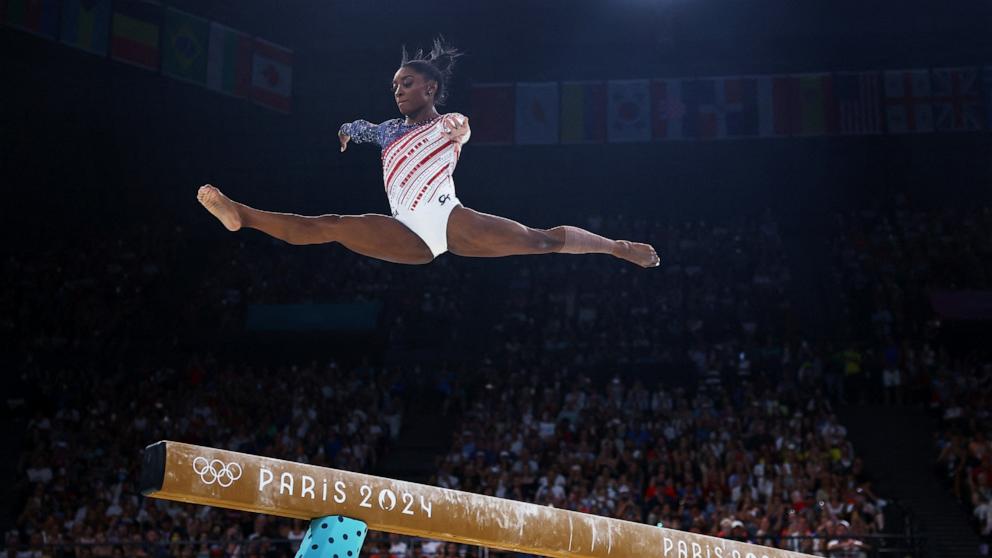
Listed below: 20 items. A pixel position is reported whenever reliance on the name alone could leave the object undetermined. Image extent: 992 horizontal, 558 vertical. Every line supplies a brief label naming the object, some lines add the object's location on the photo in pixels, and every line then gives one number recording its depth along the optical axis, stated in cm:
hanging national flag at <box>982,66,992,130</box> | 2162
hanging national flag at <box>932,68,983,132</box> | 2164
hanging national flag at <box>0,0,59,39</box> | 1717
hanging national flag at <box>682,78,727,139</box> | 2212
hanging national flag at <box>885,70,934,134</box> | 2181
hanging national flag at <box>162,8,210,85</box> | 1903
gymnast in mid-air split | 503
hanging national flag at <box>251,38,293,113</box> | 2084
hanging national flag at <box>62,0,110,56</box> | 1780
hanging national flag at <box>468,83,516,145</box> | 2267
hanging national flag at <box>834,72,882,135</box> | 2205
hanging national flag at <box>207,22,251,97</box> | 1975
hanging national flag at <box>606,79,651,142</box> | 2220
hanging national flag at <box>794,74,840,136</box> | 2205
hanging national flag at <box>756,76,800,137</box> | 2202
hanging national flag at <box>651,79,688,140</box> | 2219
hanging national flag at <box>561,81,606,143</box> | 2231
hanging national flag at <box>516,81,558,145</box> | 2248
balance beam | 418
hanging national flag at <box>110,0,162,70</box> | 1841
